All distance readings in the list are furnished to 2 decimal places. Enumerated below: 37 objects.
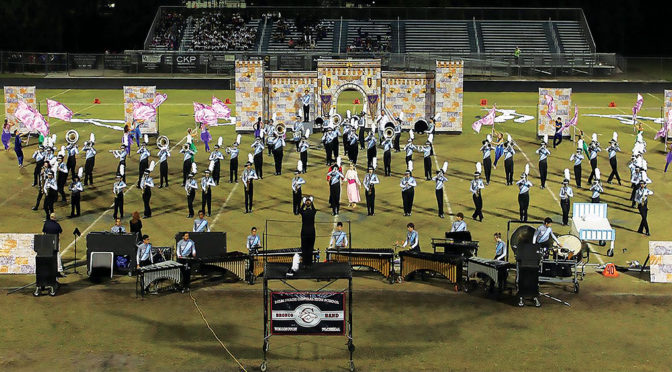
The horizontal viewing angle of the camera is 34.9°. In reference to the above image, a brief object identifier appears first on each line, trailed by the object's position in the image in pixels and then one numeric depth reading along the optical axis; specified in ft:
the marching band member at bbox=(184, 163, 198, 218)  99.44
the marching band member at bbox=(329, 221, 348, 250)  81.82
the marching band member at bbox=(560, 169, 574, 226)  95.61
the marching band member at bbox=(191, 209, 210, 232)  84.69
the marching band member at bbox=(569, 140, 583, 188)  111.24
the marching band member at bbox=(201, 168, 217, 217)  98.73
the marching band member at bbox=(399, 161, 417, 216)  99.30
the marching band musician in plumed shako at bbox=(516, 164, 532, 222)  97.14
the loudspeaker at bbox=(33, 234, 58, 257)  74.49
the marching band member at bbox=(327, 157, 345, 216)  100.37
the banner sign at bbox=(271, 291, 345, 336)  62.75
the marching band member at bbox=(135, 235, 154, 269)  79.05
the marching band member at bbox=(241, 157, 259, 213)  101.24
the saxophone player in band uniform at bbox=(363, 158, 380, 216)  99.50
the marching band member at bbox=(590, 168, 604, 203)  98.48
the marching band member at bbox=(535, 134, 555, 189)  111.65
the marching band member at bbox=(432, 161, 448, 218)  100.22
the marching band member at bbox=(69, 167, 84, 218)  98.17
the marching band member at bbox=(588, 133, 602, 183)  111.72
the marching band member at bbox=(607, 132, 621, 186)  113.60
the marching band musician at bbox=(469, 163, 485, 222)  97.81
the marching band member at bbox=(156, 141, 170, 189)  110.01
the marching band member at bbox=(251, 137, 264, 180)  113.91
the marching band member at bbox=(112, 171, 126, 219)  96.07
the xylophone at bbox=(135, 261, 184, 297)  75.00
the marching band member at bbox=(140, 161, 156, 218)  97.76
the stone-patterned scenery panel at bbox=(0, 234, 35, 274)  79.46
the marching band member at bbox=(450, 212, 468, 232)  84.48
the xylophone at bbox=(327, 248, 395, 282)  79.48
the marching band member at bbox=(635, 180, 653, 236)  92.68
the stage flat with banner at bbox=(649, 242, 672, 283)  77.92
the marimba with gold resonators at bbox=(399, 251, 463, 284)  77.00
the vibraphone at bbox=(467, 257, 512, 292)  75.61
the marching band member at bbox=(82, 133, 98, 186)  111.65
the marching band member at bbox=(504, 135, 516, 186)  114.01
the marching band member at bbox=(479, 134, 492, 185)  114.11
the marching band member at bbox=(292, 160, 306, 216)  100.25
